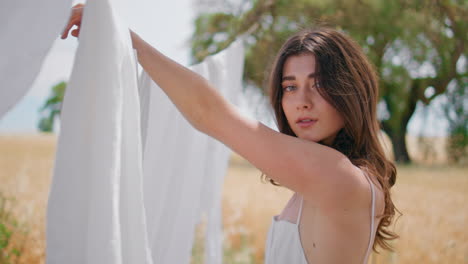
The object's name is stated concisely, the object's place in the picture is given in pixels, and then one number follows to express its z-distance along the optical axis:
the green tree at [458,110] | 8.84
